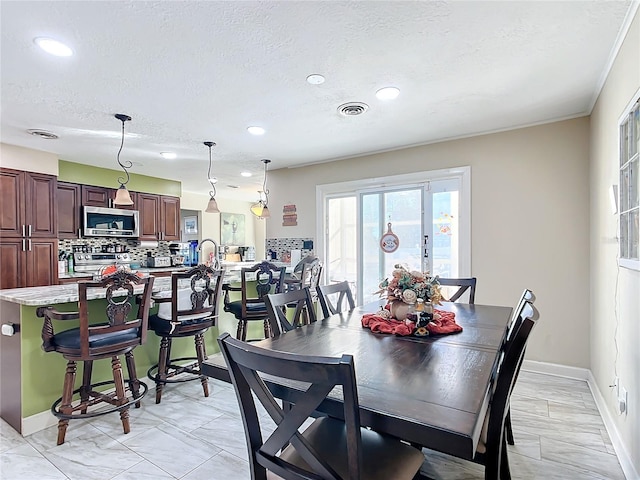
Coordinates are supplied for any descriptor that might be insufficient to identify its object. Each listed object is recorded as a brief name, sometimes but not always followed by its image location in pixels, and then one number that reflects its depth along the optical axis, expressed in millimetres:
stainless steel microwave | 4918
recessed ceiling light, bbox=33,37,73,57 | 1954
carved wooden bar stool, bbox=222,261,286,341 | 3154
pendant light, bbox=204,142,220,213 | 4211
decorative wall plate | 4223
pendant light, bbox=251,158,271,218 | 4820
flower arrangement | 1861
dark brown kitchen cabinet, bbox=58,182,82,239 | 4641
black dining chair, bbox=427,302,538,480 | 1209
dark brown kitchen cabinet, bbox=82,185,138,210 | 4918
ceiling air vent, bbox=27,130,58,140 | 3518
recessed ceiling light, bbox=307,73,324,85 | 2375
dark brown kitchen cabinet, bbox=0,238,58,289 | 3803
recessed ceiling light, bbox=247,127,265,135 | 3473
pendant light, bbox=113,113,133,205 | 3371
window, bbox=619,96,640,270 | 1773
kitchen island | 2309
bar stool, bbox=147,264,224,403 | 2684
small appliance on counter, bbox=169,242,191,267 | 6262
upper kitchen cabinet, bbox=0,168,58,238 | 3842
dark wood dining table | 933
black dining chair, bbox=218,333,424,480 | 887
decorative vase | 1918
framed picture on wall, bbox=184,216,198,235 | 8141
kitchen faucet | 4148
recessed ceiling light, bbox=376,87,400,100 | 2588
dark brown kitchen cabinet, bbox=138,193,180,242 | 5633
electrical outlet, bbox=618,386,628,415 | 1961
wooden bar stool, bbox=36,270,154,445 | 2107
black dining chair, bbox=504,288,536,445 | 1749
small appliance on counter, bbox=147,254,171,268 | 5902
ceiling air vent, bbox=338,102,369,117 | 2869
